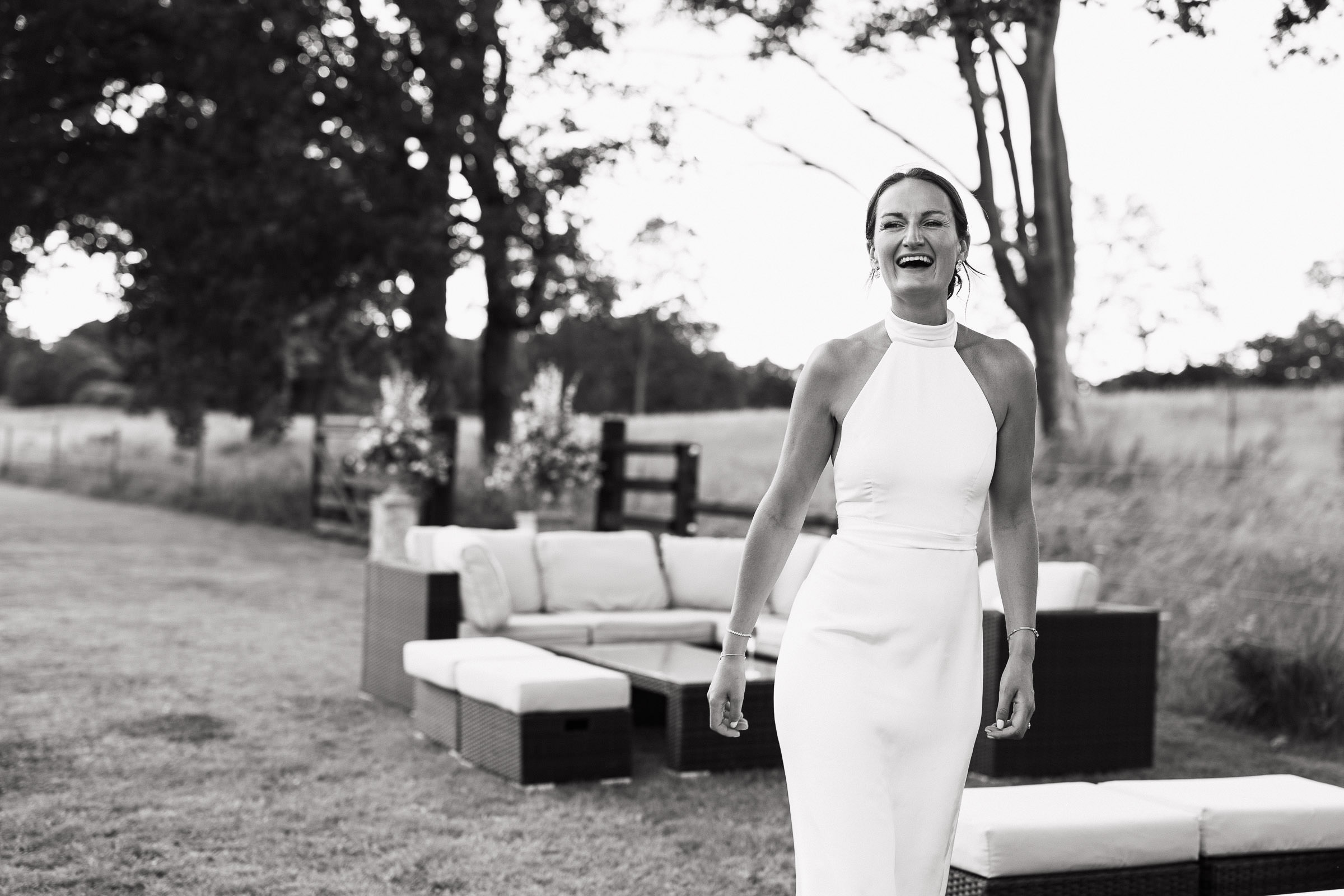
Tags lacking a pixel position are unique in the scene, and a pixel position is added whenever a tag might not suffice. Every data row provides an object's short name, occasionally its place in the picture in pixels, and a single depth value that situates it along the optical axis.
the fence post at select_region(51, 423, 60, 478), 26.89
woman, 2.03
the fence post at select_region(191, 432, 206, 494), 20.70
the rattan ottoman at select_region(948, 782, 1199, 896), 2.96
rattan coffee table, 5.11
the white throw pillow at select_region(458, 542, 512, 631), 6.32
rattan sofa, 5.30
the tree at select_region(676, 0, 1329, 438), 11.62
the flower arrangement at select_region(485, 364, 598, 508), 11.14
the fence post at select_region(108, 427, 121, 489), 23.80
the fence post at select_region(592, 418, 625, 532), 12.09
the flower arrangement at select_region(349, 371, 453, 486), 12.65
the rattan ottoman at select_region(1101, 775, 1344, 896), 3.18
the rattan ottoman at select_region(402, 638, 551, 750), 5.36
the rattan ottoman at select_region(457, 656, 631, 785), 4.82
